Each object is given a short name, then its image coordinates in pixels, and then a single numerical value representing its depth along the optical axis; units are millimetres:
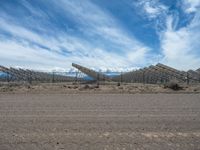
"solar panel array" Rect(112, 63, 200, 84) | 26791
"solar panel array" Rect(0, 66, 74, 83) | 26915
